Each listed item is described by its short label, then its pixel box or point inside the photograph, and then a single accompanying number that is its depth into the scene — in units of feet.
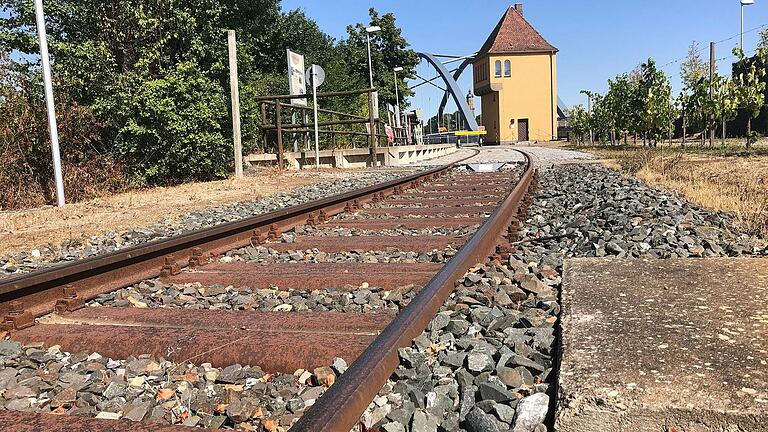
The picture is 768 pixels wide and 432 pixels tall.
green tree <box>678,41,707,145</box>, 97.04
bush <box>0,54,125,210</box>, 31.42
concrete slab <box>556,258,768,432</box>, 5.65
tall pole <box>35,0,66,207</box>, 27.81
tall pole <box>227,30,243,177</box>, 43.32
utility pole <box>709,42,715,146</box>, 87.74
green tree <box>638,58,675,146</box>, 97.19
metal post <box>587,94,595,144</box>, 152.72
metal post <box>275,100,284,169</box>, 55.01
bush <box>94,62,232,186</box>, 39.32
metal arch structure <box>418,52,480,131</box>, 288.30
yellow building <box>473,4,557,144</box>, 224.74
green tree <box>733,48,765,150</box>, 77.41
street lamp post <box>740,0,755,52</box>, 101.48
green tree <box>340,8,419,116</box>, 163.84
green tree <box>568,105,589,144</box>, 149.69
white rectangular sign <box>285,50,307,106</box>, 61.93
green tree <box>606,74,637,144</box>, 113.09
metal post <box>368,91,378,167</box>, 59.47
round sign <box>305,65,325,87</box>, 55.67
